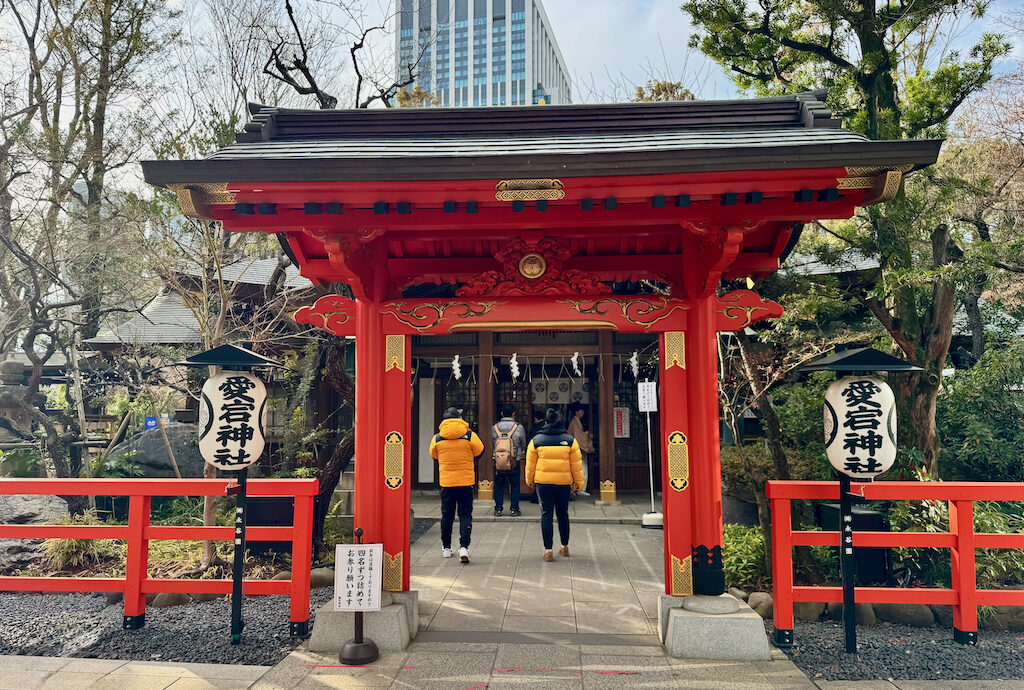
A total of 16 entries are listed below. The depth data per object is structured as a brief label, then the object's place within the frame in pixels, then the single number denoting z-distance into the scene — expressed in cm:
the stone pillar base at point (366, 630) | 445
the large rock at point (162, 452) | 958
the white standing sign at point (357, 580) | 421
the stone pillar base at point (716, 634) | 432
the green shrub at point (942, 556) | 584
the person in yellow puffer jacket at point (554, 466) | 701
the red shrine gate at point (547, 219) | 392
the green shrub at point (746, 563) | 620
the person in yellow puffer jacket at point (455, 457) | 691
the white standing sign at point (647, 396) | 1018
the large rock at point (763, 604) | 537
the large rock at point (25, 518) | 728
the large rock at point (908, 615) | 530
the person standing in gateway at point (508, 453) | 945
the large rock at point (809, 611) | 537
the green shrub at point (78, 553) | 698
